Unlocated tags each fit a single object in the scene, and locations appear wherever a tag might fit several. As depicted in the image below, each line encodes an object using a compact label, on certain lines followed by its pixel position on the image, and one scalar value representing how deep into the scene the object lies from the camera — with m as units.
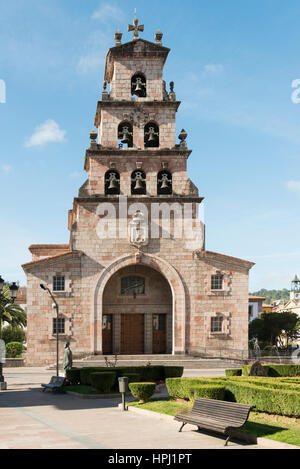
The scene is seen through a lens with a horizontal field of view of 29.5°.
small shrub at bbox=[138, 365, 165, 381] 24.84
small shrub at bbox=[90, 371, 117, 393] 22.09
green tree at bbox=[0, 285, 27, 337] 48.84
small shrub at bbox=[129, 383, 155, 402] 19.00
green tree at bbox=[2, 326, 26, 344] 57.06
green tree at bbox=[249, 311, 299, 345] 54.31
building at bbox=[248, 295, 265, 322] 78.03
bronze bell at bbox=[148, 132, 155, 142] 39.66
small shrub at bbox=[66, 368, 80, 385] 25.88
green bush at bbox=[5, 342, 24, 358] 43.34
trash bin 17.97
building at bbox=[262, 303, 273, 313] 110.50
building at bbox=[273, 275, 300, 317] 116.88
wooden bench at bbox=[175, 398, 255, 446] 12.40
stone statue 28.12
